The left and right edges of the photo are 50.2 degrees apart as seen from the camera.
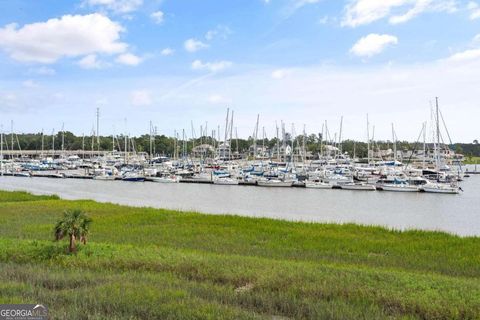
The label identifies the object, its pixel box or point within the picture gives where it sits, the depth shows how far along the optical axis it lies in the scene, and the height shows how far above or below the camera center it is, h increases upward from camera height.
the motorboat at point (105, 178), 104.00 -5.53
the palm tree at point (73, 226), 14.56 -2.17
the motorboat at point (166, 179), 95.31 -5.33
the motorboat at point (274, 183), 84.11 -5.15
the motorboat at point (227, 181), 89.06 -5.19
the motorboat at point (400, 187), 75.69 -5.21
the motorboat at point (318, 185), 81.87 -5.28
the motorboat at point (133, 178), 100.12 -5.28
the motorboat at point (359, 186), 78.81 -5.30
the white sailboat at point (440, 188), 73.44 -5.17
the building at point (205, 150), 132.34 +0.36
